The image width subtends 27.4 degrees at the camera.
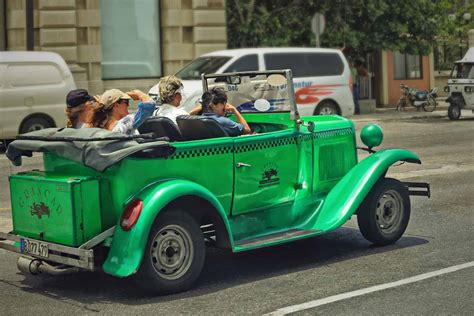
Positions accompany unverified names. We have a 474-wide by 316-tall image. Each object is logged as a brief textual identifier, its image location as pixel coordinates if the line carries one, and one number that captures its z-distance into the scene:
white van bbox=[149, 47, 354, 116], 22.78
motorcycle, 31.09
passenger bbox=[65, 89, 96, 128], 7.95
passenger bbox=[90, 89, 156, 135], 7.53
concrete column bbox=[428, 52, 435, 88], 36.73
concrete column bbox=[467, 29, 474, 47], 37.26
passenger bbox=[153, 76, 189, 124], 7.85
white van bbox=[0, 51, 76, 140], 19.50
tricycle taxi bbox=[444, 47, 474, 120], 26.31
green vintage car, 6.79
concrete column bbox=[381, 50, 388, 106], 34.75
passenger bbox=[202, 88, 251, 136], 7.85
